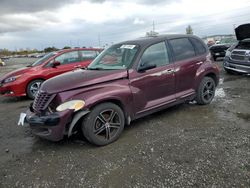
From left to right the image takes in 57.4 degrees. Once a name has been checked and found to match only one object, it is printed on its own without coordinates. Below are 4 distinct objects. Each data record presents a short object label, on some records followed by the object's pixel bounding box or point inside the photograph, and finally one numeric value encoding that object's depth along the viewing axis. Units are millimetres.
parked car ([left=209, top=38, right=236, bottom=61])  14594
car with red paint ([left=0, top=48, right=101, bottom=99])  7355
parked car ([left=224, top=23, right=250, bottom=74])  8328
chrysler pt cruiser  3533
